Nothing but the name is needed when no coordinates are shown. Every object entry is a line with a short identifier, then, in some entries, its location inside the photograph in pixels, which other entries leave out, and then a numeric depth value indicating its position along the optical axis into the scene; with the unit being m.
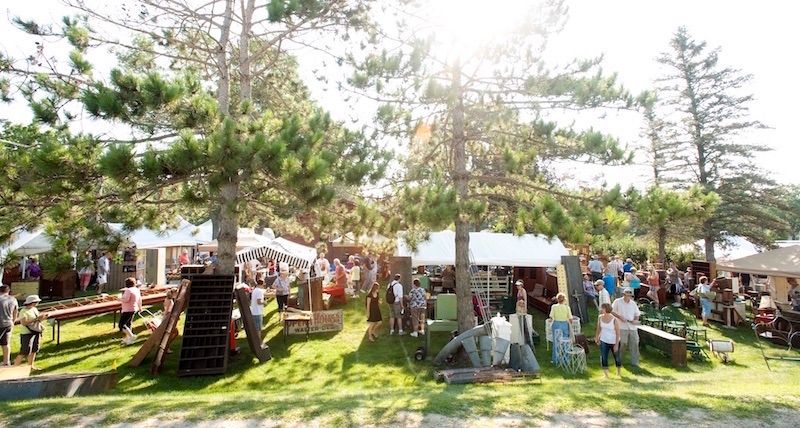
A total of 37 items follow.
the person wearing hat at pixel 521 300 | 10.80
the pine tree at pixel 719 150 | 20.81
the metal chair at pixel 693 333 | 10.61
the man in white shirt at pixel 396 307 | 11.00
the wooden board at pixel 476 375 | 7.82
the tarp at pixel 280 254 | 16.11
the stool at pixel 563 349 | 8.95
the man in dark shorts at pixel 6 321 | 8.12
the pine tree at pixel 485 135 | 8.15
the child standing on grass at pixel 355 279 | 16.69
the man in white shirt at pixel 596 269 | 17.36
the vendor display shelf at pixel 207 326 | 8.37
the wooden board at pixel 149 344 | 8.61
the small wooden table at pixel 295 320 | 10.67
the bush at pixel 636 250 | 25.57
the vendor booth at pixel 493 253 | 12.43
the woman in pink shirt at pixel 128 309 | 10.04
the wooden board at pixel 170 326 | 8.31
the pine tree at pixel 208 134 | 5.55
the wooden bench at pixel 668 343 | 9.38
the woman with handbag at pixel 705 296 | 13.23
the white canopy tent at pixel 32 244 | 12.76
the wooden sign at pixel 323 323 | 10.80
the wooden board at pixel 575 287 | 13.02
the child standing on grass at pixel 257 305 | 9.95
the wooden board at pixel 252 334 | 9.12
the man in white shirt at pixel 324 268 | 16.66
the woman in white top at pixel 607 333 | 8.30
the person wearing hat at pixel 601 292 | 10.95
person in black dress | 10.83
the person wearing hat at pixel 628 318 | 9.02
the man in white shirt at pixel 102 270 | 15.98
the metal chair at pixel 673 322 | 10.86
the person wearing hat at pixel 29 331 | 8.12
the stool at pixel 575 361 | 8.74
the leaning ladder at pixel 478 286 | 11.80
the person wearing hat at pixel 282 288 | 12.14
